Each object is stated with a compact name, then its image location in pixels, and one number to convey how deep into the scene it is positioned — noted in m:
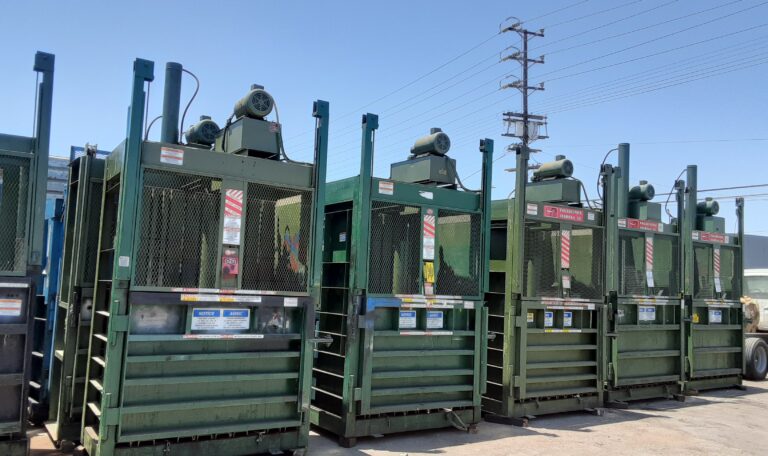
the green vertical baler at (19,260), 4.86
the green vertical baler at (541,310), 7.76
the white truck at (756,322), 12.57
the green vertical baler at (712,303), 10.28
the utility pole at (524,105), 29.73
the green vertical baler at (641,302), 8.96
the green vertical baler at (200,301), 5.03
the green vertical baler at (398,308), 6.48
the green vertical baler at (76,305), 5.71
